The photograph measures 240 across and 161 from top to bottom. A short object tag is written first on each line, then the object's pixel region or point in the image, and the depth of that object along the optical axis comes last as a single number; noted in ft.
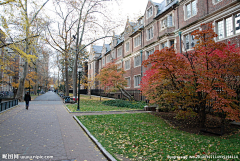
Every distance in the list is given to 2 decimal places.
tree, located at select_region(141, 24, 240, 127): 22.63
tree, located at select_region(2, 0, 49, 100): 34.78
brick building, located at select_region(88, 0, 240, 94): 40.63
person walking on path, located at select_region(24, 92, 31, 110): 47.98
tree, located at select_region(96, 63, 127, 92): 68.08
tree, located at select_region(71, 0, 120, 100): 73.45
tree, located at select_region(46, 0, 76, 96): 80.10
